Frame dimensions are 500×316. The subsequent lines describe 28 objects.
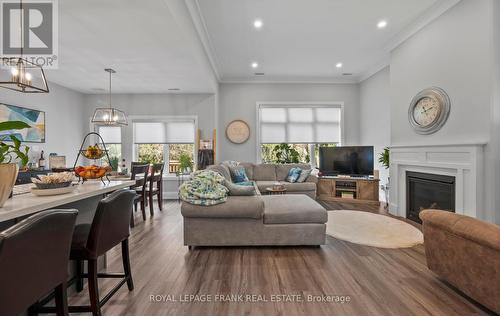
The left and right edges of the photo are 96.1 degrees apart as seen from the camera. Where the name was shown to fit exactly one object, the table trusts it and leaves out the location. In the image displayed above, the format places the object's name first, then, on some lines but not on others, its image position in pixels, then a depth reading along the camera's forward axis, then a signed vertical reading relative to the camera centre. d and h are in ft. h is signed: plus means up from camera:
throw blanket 9.25 -1.40
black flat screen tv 17.60 -0.29
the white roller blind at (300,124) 20.89 +3.10
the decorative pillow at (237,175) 16.62 -1.30
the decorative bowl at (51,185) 5.09 -0.64
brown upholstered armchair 5.25 -2.52
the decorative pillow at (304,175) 17.74 -1.40
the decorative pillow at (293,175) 17.78 -1.40
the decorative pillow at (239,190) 10.35 -1.50
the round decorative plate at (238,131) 20.45 +2.40
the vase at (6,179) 3.95 -0.38
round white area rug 9.93 -3.66
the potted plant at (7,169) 3.90 -0.21
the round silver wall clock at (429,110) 10.75 +2.40
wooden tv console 17.08 -2.52
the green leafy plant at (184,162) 19.02 -0.38
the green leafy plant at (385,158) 15.71 -0.05
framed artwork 13.24 +2.43
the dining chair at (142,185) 12.94 -1.69
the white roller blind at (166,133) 19.84 +2.16
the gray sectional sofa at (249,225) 9.21 -2.81
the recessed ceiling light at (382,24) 11.99 +7.23
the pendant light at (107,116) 13.14 +2.45
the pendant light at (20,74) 6.30 +2.43
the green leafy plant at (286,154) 20.88 +0.31
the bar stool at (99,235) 4.88 -1.81
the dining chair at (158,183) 14.26 -1.71
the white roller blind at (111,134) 19.88 +2.09
